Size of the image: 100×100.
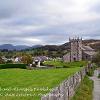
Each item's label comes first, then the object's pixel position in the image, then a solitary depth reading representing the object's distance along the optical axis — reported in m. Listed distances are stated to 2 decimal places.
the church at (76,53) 58.23
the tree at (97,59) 47.56
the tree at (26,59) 47.91
